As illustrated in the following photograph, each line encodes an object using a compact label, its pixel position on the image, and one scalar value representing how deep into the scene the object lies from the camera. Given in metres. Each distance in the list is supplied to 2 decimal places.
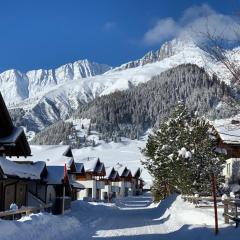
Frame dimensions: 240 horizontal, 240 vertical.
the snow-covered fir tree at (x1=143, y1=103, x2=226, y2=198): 42.00
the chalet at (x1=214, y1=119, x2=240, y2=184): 51.08
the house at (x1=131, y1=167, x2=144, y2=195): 145.25
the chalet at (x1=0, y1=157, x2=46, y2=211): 32.38
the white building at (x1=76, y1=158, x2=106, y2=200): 85.06
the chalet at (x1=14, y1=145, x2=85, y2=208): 46.69
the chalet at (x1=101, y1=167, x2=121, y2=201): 101.62
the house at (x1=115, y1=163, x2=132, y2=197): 124.50
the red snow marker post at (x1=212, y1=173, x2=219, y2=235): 18.83
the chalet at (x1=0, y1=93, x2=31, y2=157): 27.85
